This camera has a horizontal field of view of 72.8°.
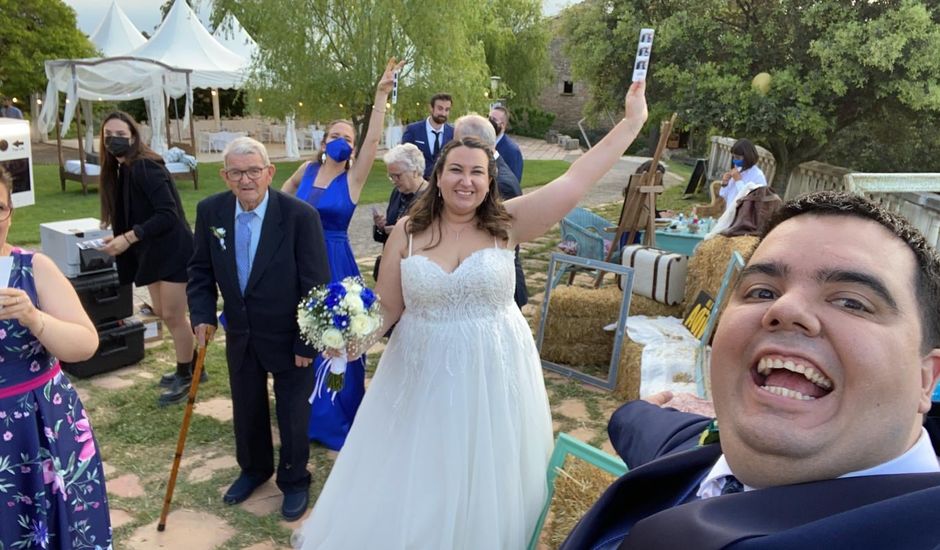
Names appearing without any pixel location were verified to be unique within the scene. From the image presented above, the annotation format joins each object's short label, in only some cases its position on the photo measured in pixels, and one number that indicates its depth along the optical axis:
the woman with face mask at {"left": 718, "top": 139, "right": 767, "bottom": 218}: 9.01
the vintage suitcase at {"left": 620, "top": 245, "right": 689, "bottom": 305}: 6.35
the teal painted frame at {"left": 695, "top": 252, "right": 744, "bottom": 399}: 4.86
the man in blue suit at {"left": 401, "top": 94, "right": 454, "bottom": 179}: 7.98
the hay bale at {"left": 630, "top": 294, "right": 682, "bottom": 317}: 6.52
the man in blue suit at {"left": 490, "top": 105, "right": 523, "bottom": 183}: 8.05
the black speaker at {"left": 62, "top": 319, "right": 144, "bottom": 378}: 5.81
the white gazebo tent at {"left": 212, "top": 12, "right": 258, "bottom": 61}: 22.61
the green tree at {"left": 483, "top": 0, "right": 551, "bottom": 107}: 32.22
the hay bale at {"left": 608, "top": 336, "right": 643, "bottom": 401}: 5.40
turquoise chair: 8.27
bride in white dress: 3.15
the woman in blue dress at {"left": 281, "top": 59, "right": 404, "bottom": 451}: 4.82
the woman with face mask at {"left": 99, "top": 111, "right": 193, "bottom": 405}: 5.18
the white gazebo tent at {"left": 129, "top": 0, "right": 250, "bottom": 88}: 19.03
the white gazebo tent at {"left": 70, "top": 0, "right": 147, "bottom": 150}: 22.27
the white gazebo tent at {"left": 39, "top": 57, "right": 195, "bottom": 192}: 15.25
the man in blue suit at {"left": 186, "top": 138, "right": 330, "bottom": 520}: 3.79
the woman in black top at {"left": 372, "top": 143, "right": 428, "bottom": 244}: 4.82
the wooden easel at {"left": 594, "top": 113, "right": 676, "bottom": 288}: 7.30
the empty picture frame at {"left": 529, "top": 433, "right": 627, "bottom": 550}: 2.61
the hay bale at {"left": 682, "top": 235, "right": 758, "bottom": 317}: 5.64
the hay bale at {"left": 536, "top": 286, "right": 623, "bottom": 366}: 6.32
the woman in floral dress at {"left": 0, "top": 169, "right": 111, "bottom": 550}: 2.62
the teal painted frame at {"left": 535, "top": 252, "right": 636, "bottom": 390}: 5.87
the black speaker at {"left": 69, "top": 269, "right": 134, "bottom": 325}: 5.78
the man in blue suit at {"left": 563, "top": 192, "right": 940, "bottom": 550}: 0.96
